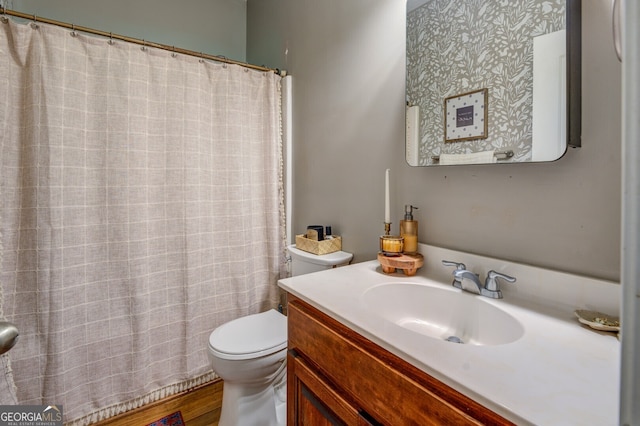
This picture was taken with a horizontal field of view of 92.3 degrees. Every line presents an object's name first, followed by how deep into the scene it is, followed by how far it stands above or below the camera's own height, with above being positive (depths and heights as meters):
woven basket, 1.53 -0.20
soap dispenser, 1.18 -0.10
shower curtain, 1.37 -0.01
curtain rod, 1.35 +0.85
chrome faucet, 0.91 -0.23
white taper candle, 1.25 +0.00
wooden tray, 1.10 -0.21
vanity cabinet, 0.56 -0.40
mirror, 0.82 +0.39
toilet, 1.31 -0.67
